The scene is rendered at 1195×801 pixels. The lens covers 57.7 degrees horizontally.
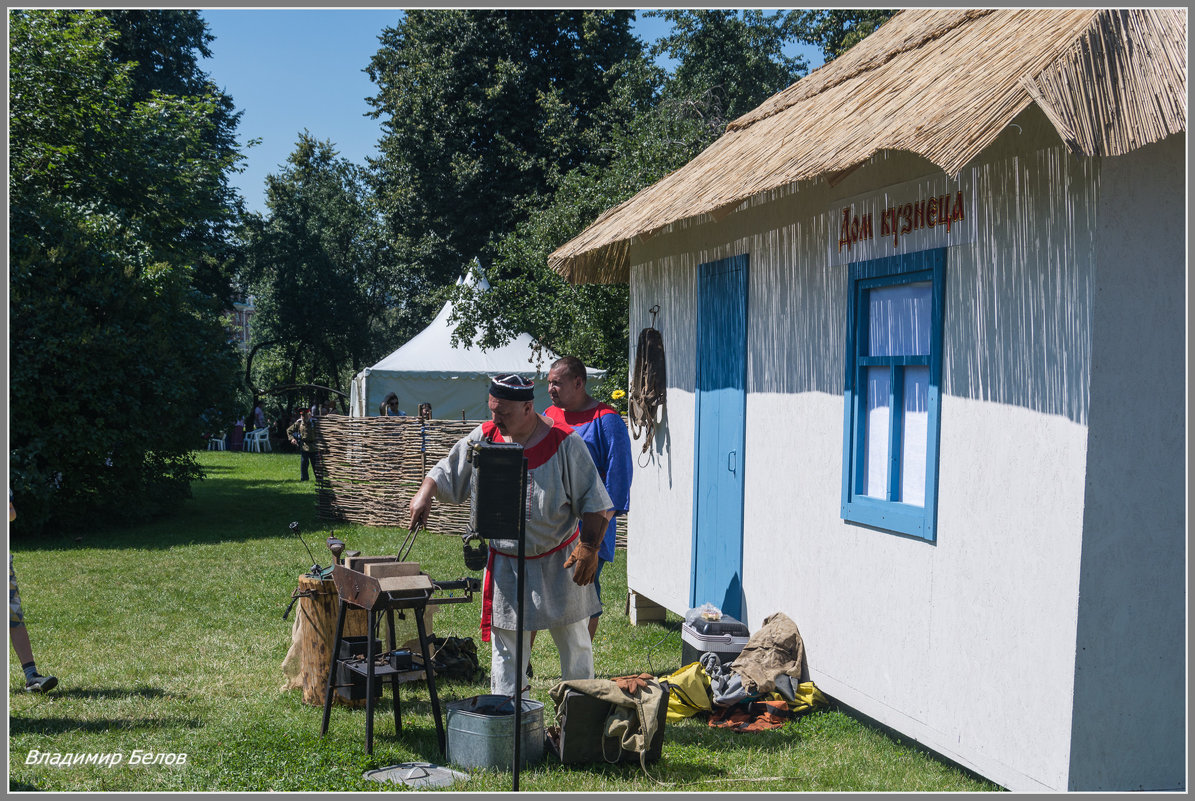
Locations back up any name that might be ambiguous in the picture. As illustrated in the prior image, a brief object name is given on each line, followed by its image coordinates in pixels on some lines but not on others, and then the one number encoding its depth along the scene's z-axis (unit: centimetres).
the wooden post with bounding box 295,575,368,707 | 674
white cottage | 456
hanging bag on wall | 931
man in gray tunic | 549
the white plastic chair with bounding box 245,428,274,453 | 4150
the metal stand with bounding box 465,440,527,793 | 473
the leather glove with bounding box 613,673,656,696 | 560
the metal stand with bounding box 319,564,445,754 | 551
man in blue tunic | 680
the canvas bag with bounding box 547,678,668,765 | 542
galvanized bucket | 530
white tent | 2369
